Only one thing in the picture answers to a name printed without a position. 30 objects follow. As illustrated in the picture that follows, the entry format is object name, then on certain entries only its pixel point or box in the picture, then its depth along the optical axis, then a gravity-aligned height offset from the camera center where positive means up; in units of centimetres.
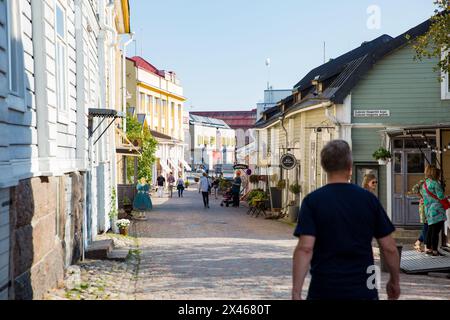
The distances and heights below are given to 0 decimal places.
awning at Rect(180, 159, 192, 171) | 7300 -101
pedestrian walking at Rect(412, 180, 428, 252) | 1459 -145
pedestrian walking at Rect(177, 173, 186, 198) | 4928 -202
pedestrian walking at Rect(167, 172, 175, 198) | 4954 -183
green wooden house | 2277 +154
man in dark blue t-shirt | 493 -55
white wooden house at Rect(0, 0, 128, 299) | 720 +16
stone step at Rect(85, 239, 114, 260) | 1413 -172
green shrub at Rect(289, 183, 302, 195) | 2886 -130
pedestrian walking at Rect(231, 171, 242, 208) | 3972 -186
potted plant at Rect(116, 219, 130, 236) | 1938 -173
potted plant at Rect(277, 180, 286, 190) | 3219 -124
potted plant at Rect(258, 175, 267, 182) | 3910 -120
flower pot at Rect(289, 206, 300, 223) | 2788 -212
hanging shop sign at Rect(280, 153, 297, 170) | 2784 -24
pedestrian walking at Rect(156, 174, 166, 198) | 4952 -196
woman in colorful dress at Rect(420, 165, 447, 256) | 1395 -96
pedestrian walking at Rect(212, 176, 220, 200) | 5094 -209
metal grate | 1288 -188
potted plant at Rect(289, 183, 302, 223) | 2797 -185
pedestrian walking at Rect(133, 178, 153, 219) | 2636 -154
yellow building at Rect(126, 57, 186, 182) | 5481 +383
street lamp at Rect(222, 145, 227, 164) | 10420 +1
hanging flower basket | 1917 -6
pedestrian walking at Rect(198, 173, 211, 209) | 3541 -146
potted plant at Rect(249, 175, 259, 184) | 3909 -124
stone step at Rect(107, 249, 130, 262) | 1427 -184
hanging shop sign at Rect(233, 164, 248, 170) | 4766 -73
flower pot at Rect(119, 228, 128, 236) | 1963 -188
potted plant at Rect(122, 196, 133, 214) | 2644 -166
